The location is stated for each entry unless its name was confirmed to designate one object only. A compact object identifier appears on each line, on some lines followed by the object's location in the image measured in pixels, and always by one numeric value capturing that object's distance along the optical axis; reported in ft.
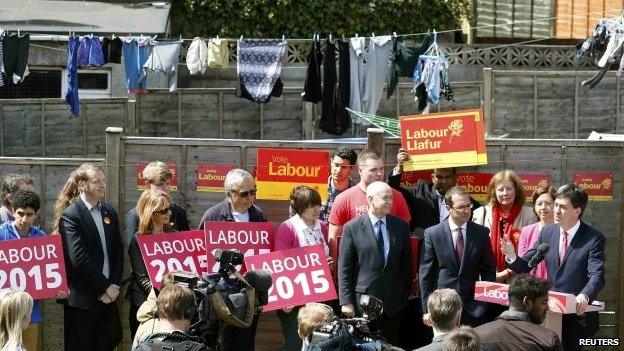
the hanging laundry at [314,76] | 58.65
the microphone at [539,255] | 35.88
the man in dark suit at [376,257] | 37.40
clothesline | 75.12
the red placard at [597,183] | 41.55
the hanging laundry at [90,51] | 59.57
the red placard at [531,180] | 41.34
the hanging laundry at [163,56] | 59.82
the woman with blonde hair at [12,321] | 28.17
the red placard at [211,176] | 41.24
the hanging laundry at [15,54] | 57.93
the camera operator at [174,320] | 27.17
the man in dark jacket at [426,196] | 40.47
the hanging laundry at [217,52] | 60.70
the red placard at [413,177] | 41.88
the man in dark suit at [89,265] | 38.29
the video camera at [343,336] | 27.14
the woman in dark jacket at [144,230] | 37.68
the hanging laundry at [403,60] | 58.59
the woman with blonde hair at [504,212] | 38.83
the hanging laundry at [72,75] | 59.16
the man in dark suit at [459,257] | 37.17
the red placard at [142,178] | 41.27
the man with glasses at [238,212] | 36.86
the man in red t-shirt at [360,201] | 38.68
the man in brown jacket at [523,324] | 28.91
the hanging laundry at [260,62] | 59.31
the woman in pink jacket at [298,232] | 37.91
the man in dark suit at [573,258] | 36.83
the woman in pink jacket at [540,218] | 38.19
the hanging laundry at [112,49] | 59.31
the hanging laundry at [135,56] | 59.57
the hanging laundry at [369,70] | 58.39
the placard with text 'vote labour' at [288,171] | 40.78
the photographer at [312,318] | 28.45
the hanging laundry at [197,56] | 60.90
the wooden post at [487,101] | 61.98
